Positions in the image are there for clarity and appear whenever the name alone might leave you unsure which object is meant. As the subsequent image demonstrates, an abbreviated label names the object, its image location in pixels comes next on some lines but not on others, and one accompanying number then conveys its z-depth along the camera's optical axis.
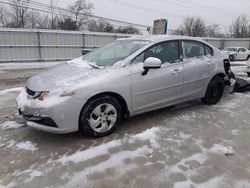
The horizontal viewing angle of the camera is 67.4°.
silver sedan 2.60
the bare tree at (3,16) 30.59
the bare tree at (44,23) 30.94
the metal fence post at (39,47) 12.97
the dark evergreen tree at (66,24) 27.96
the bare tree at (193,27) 36.86
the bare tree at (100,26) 31.79
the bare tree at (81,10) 33.16
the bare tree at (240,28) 42.00
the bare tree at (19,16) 28.05
